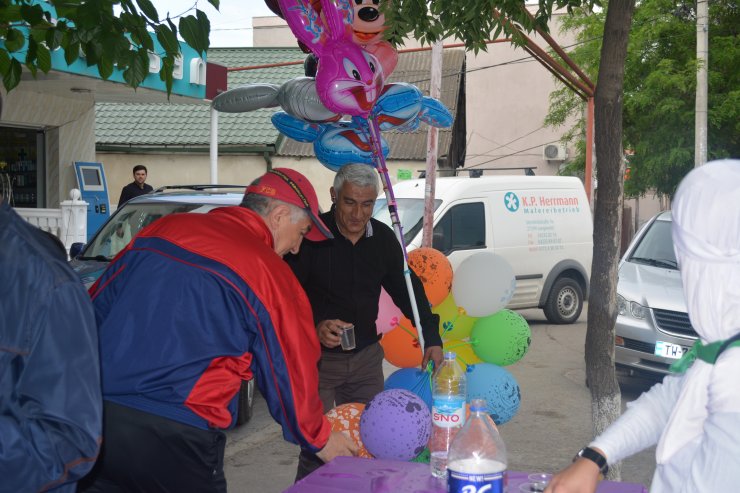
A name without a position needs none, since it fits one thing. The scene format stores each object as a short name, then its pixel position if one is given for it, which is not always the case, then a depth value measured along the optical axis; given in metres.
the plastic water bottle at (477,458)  2.53
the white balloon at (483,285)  5.47
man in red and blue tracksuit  2.74
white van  12.57
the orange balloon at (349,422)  3.93
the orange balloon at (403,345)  5.42
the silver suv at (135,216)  8.12
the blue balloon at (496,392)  4.75
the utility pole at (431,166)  12.09
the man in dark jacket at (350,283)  4.83
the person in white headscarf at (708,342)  2.06
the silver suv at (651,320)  8.41
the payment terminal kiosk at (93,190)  15.88
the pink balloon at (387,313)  5.43
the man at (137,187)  14.39
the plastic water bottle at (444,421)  3.40
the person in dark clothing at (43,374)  1.95
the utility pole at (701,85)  19.14
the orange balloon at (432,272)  5.50
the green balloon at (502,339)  5.24
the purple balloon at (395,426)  3.71
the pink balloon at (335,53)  4.84
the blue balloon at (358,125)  5.27
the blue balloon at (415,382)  4.78
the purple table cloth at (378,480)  3.05
